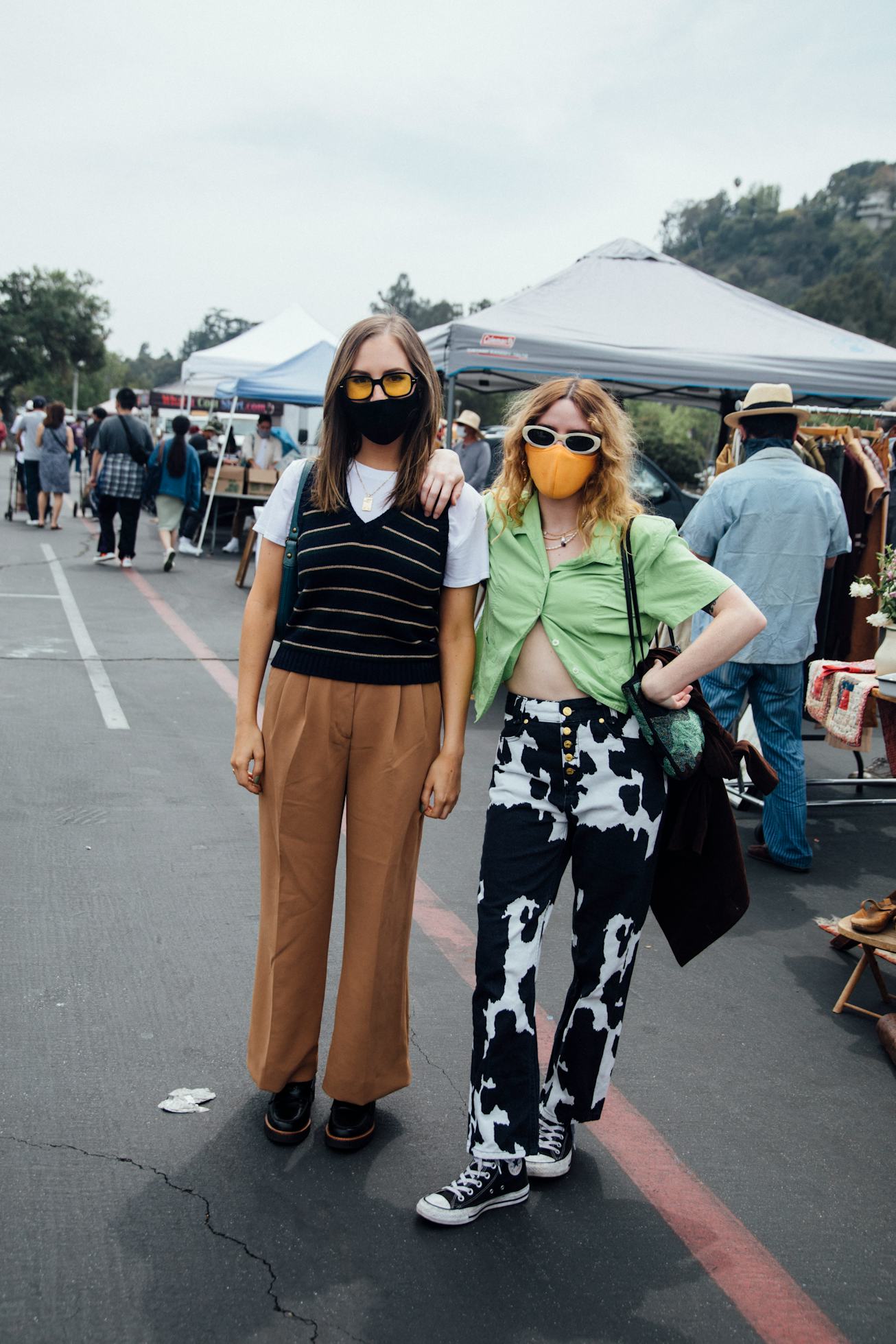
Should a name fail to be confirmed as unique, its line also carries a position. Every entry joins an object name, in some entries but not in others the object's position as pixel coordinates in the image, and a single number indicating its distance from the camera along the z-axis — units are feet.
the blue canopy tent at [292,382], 50.85
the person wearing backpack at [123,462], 41.73
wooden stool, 12.35
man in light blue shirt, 16.75
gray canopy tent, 28.19
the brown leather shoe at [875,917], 12.55
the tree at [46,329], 190.49
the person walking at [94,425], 62.54
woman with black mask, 8.48
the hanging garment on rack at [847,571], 21.86
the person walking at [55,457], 51.83
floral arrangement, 14.94
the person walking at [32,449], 53.42
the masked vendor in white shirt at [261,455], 52.24
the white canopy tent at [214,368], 56.34
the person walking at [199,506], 51.75
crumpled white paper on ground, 9.45
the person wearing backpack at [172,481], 43.65
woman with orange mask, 8.21
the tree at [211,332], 503.20
